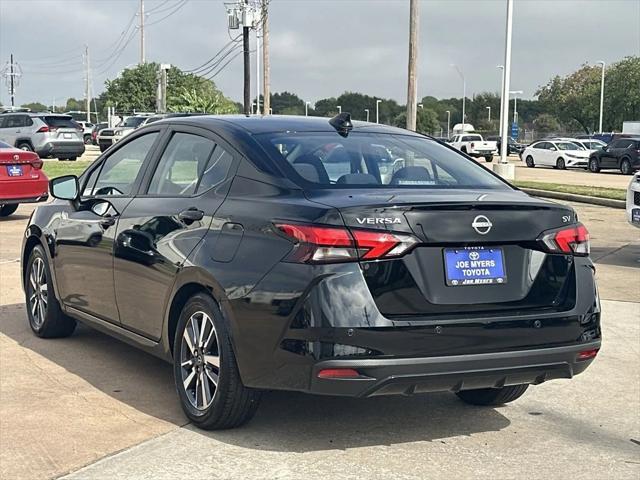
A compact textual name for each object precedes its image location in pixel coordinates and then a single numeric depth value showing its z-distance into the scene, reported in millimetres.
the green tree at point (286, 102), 97938
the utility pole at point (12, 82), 115562
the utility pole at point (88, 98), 99688
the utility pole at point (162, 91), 39844
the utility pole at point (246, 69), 34031
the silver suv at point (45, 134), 32156
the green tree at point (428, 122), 103756
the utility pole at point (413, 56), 26875
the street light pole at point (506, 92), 28594
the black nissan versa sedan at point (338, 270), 4184
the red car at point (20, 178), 14523
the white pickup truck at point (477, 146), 50625
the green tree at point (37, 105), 151438
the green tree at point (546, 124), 118312
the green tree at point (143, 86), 72062
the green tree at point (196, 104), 51312
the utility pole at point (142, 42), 70188
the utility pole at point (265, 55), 41469
